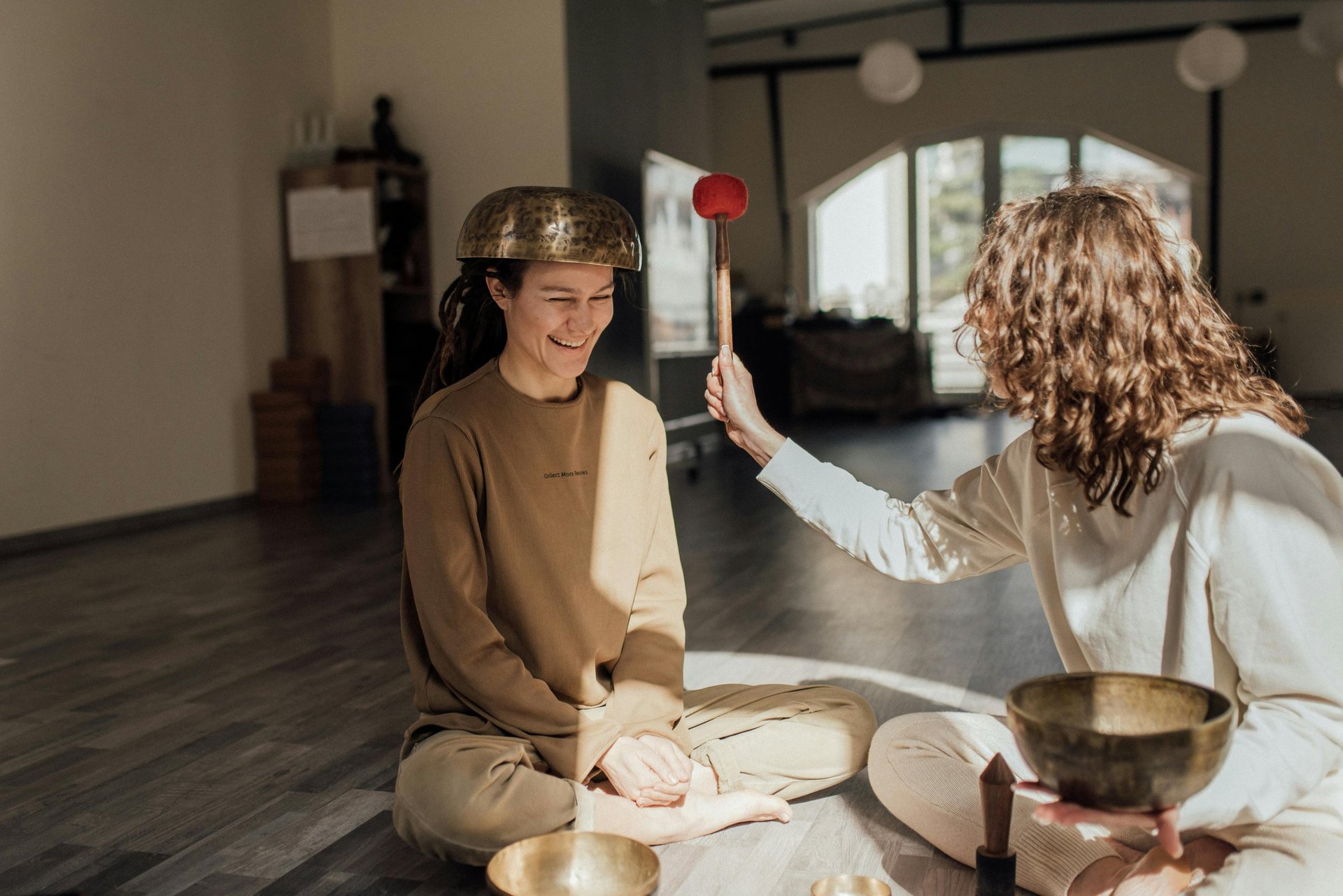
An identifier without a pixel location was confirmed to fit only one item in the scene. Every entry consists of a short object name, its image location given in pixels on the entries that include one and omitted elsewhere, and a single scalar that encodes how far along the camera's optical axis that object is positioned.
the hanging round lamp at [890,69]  7.72
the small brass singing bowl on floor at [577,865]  1.24
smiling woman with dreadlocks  1.53
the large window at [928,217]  10.68
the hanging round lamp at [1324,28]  7.02
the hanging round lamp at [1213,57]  7.46
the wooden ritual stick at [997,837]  1.20
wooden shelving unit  5.63
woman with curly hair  1.10
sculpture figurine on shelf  5.73
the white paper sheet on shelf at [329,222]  5.59
